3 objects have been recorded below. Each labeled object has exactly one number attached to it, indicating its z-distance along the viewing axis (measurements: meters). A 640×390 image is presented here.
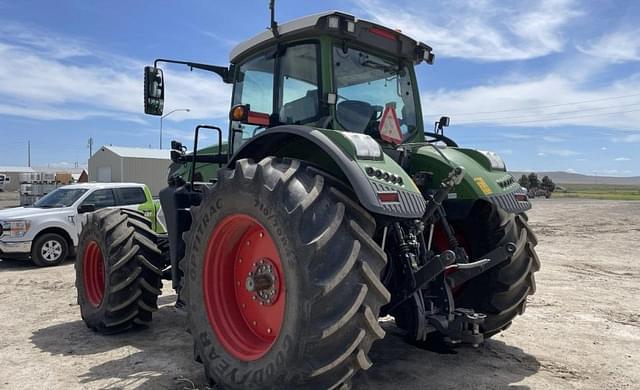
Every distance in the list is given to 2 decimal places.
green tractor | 2.71
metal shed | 29.90
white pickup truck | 10.35
